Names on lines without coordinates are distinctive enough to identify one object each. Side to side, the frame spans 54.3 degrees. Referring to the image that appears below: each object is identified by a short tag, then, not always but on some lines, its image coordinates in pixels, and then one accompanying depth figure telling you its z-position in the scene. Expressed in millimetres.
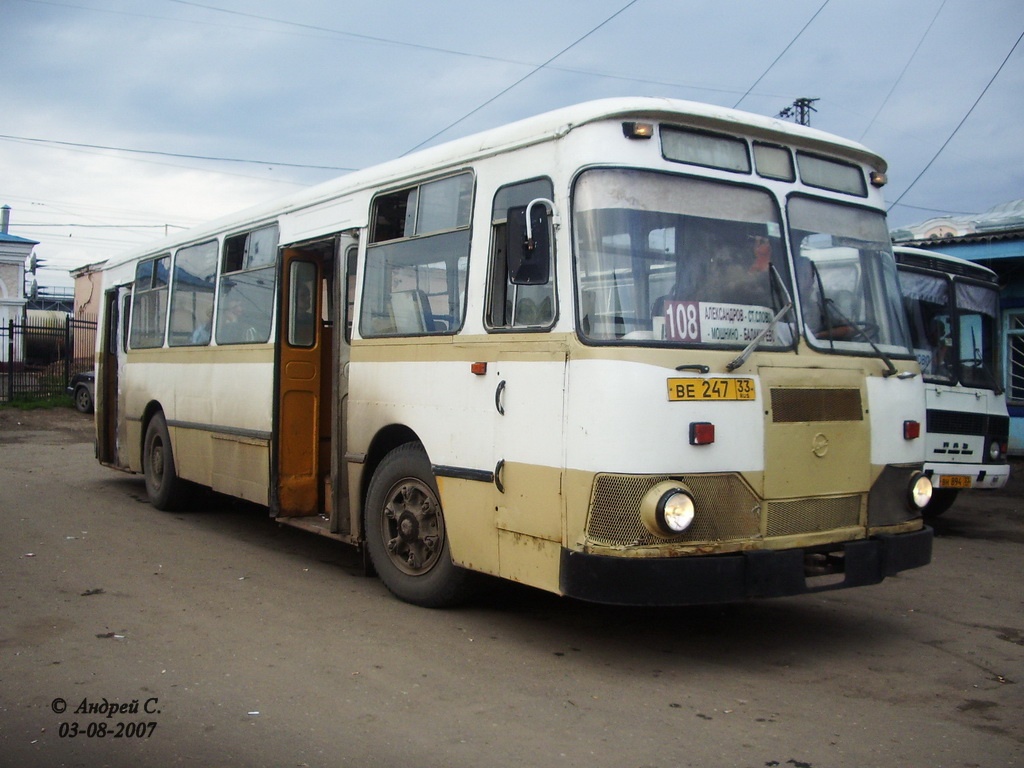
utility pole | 41625
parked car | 23844
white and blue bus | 10781
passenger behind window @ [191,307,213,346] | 9705
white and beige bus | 5004
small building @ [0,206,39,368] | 36000
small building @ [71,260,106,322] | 34062
